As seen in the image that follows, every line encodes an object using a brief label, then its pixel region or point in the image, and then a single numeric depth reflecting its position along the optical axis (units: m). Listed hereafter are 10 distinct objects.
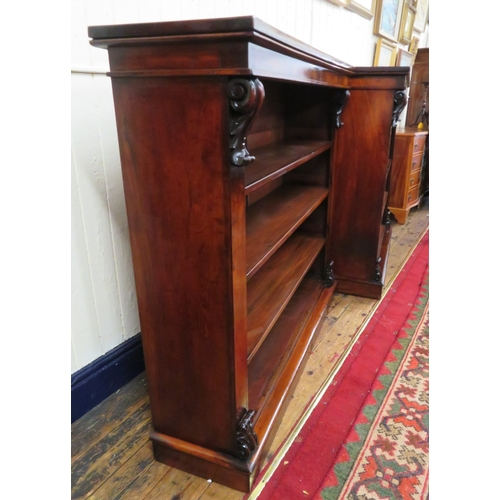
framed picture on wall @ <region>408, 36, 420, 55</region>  4.54
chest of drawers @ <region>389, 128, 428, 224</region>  3.70
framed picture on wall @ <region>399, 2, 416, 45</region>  3.97
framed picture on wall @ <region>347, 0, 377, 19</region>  2.86
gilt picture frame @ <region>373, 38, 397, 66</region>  3.55
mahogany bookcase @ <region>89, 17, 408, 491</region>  0.86
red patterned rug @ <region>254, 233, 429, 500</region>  1.23
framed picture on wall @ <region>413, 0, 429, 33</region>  4.54
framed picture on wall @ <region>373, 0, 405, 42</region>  3.38
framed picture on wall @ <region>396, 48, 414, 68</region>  4.07
